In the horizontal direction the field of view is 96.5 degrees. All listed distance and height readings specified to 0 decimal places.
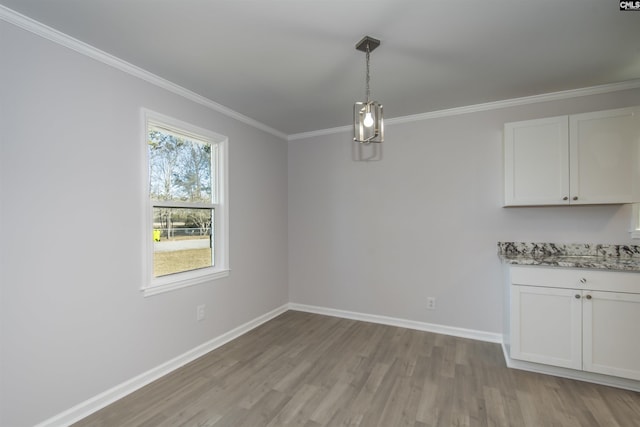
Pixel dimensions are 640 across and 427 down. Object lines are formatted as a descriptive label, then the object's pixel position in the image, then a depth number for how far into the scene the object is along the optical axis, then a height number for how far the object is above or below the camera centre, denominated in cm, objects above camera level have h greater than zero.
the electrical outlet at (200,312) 275 -96
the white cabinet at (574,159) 238 +47
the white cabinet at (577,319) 216 -86
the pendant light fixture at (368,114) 182 +64
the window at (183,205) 243 +8
